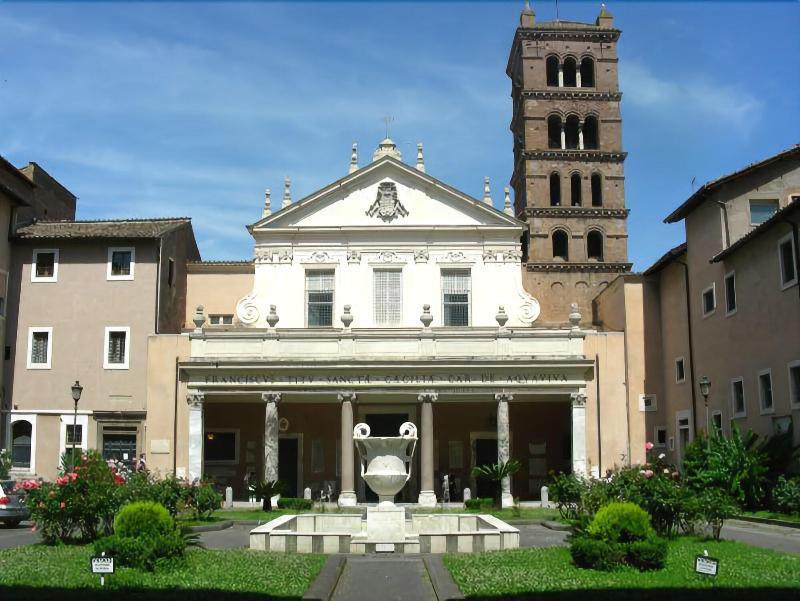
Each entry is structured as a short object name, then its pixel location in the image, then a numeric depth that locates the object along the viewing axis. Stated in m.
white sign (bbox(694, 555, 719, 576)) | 12.44
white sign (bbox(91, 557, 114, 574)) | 12.66
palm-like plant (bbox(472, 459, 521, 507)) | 31.63
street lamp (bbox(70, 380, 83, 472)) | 30.80
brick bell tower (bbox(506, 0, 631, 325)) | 52.47
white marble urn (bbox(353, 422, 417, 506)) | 19.97
